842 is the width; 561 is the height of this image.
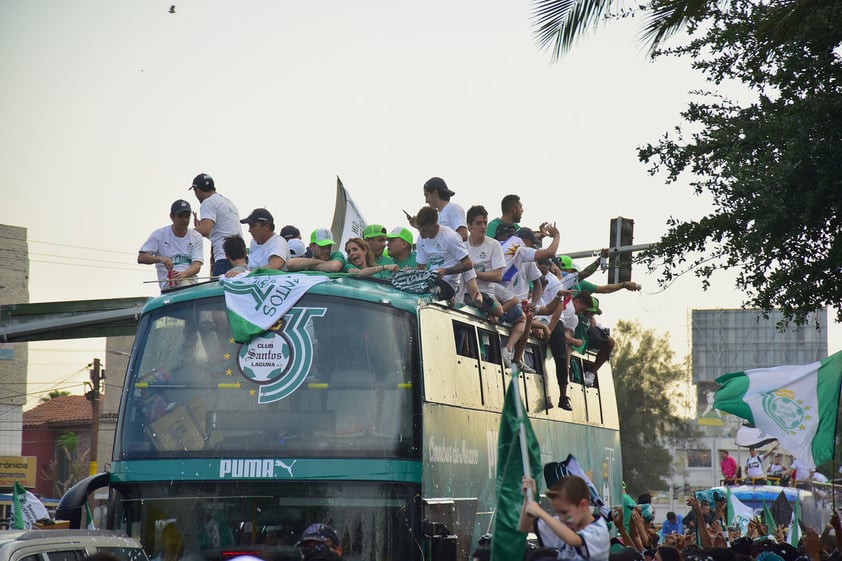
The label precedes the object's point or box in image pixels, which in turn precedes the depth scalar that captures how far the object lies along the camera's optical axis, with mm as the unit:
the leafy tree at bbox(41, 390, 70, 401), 92569
